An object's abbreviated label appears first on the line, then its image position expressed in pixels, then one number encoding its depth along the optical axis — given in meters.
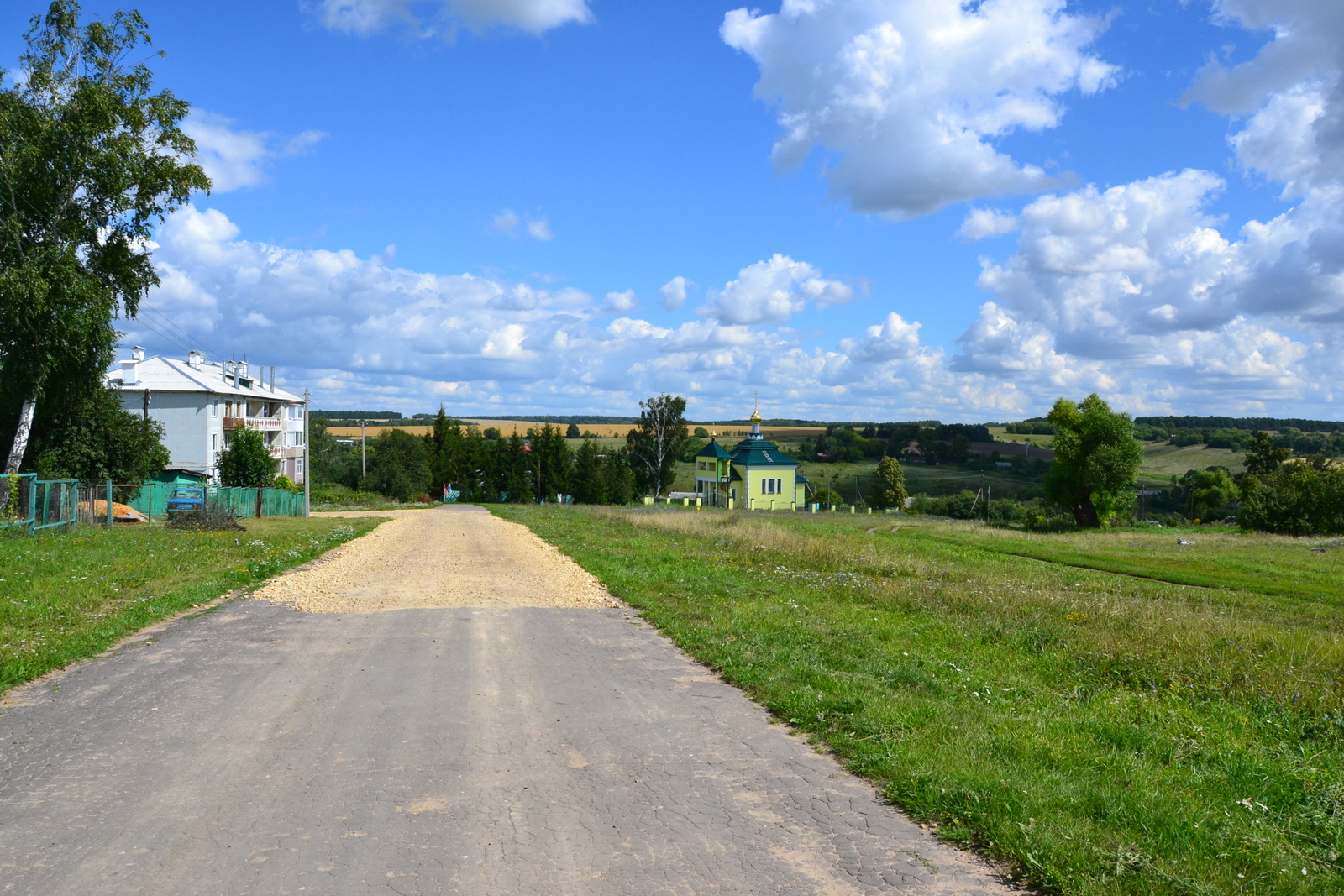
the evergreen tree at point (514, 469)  80.94
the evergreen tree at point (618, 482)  80.88
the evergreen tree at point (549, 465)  84.81
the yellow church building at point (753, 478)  78.88
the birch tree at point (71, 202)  25.48
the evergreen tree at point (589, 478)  81.00
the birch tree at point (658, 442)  86.88
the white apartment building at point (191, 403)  56.16
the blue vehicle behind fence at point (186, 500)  28.36
